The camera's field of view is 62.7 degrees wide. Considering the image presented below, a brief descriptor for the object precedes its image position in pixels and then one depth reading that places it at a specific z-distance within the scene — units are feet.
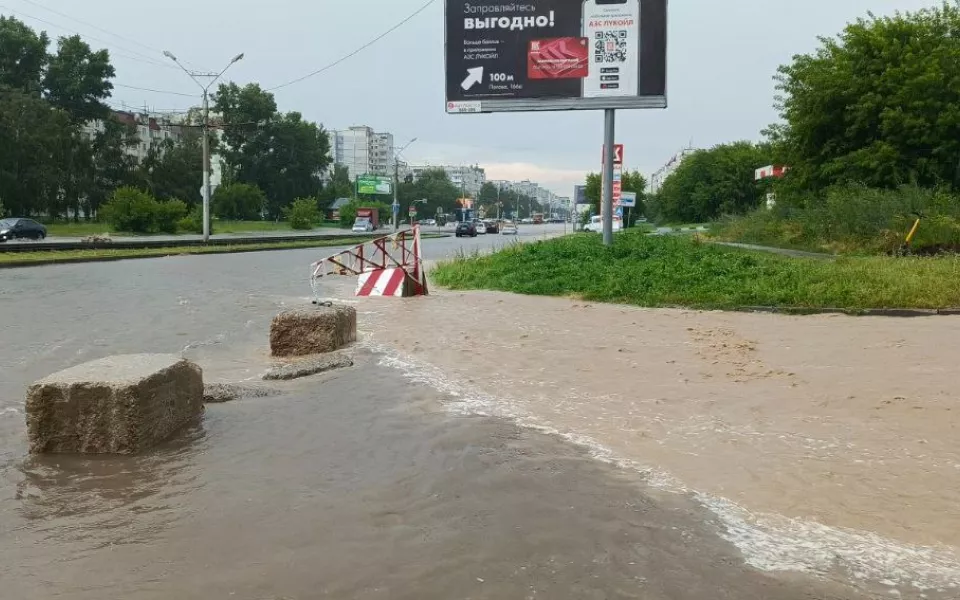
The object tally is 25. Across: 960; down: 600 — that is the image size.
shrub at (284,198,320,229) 262.06
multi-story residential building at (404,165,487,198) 528.91
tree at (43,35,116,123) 234.38
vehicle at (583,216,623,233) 173.68
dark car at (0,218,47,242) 135.33
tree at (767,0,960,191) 76.48
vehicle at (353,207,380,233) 257.75
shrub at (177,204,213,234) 193.98
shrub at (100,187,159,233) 174.60
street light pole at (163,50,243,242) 132.61
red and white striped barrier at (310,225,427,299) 52.54
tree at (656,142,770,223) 177.27
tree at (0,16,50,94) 220.64
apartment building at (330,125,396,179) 536.05
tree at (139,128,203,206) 266.16
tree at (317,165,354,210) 369.63
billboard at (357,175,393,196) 367.04
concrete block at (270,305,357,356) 30.68
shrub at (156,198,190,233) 183.83
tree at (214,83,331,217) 310.45
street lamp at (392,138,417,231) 226.38
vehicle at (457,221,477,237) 212.43
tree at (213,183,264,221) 277.23
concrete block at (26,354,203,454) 16.97
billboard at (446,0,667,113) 69.46
